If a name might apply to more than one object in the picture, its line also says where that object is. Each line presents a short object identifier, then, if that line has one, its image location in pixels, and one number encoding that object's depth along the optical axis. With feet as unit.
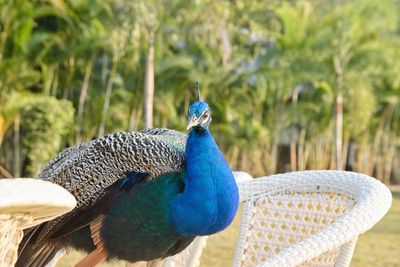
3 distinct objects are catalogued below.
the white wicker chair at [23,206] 11.87
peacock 15.23
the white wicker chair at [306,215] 13.85
